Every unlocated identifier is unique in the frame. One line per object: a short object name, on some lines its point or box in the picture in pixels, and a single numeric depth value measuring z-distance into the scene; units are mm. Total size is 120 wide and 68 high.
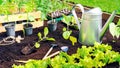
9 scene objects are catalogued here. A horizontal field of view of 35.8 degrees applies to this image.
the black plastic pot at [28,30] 1925
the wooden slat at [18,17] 1997
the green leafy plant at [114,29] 1460
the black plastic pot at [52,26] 1994
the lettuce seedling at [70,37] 1760
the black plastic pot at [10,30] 1883
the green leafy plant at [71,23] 1989
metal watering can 1714
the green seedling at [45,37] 1822
